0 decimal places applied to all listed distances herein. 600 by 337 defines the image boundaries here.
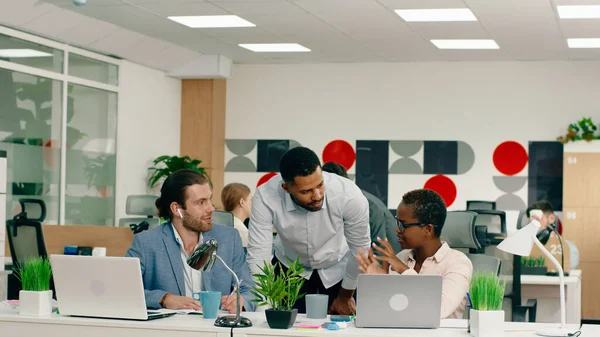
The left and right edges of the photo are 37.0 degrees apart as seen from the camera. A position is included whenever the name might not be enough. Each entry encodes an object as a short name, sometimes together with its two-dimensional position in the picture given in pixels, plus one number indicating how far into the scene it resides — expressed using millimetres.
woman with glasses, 3746
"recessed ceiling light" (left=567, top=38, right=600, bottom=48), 9961
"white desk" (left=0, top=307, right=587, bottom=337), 3189
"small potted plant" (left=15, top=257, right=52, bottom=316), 3561
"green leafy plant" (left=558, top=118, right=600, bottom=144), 10777
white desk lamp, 3189
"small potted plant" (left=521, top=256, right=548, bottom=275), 7285
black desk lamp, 3316
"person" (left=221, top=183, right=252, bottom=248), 7367
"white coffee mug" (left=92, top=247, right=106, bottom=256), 6447
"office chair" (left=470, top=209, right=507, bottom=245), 7027
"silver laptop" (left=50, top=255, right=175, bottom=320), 3369
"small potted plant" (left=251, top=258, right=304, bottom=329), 3254
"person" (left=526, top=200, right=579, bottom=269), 8227
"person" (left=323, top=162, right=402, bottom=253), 5562
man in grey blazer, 4008
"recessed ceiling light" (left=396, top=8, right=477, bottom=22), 8570
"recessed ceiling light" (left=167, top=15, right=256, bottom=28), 9211
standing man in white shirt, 4145
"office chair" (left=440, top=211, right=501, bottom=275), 5570
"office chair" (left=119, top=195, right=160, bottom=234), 8734
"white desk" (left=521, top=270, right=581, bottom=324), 6922
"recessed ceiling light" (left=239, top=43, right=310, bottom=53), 10844
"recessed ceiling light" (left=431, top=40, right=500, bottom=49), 10289
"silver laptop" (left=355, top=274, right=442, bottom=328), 3188
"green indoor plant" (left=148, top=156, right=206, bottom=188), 11241
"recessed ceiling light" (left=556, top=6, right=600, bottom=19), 8275
